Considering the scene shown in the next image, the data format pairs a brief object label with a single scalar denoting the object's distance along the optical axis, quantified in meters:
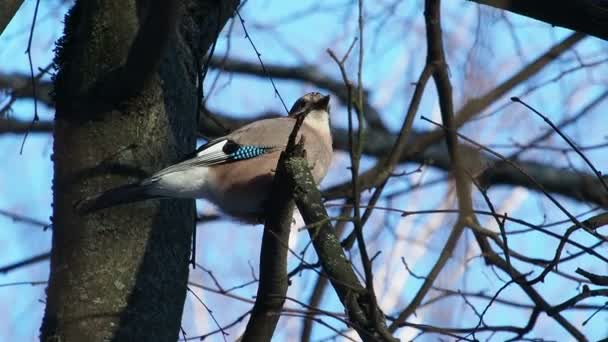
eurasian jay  10.30
